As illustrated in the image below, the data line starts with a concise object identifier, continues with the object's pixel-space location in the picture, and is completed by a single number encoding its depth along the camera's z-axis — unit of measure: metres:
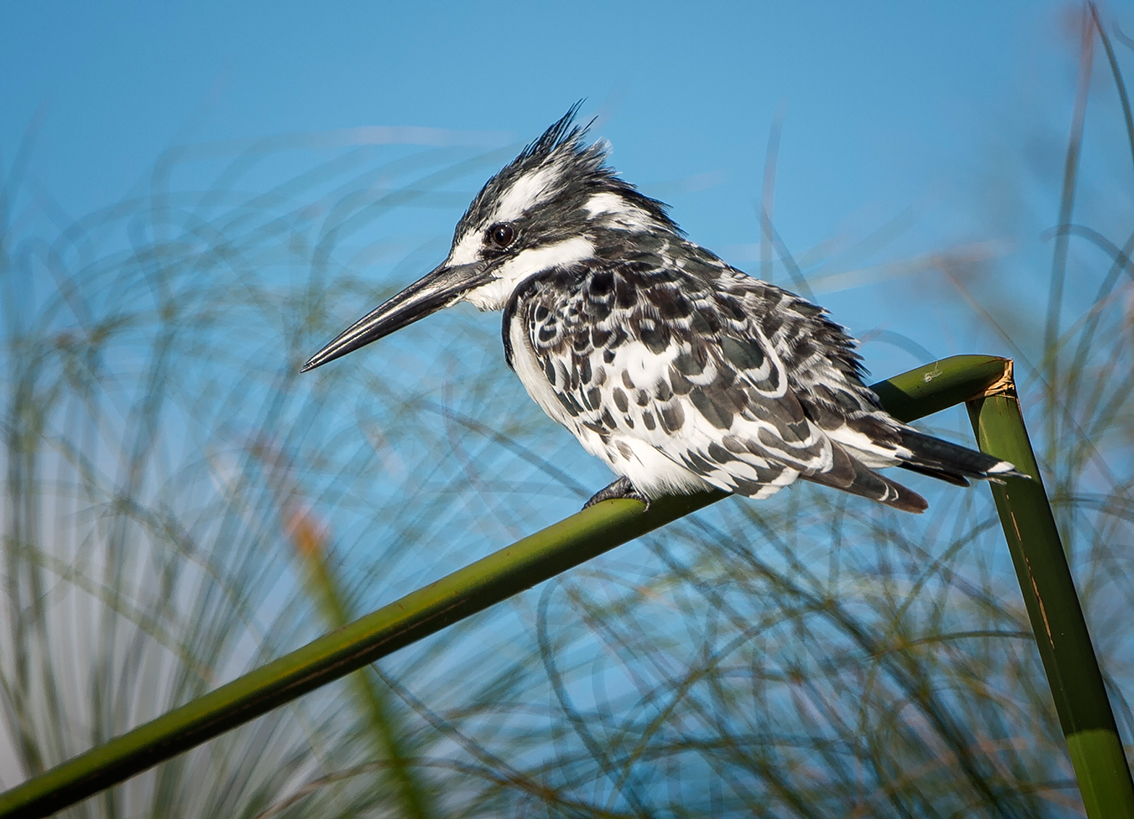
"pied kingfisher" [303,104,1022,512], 5.80
